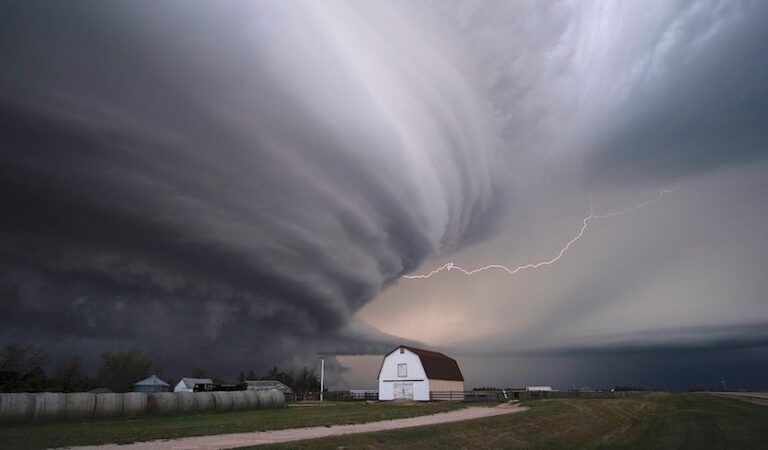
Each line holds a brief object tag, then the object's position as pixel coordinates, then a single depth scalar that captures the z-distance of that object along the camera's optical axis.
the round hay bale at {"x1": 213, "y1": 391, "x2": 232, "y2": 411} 56.62
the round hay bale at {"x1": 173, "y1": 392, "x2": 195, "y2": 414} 51.38
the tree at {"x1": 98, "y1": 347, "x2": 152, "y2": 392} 115.12
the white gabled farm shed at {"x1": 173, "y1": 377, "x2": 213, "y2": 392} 121.55
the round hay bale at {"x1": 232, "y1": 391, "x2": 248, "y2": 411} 59.38
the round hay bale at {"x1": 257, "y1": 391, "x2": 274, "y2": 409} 64.12
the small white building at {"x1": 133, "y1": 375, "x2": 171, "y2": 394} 100.75
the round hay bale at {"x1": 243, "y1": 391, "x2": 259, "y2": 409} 61.90
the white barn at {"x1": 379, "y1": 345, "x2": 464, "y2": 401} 79.38
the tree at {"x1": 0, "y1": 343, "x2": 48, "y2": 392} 73.10
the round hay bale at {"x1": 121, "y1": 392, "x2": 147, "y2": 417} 46.41
